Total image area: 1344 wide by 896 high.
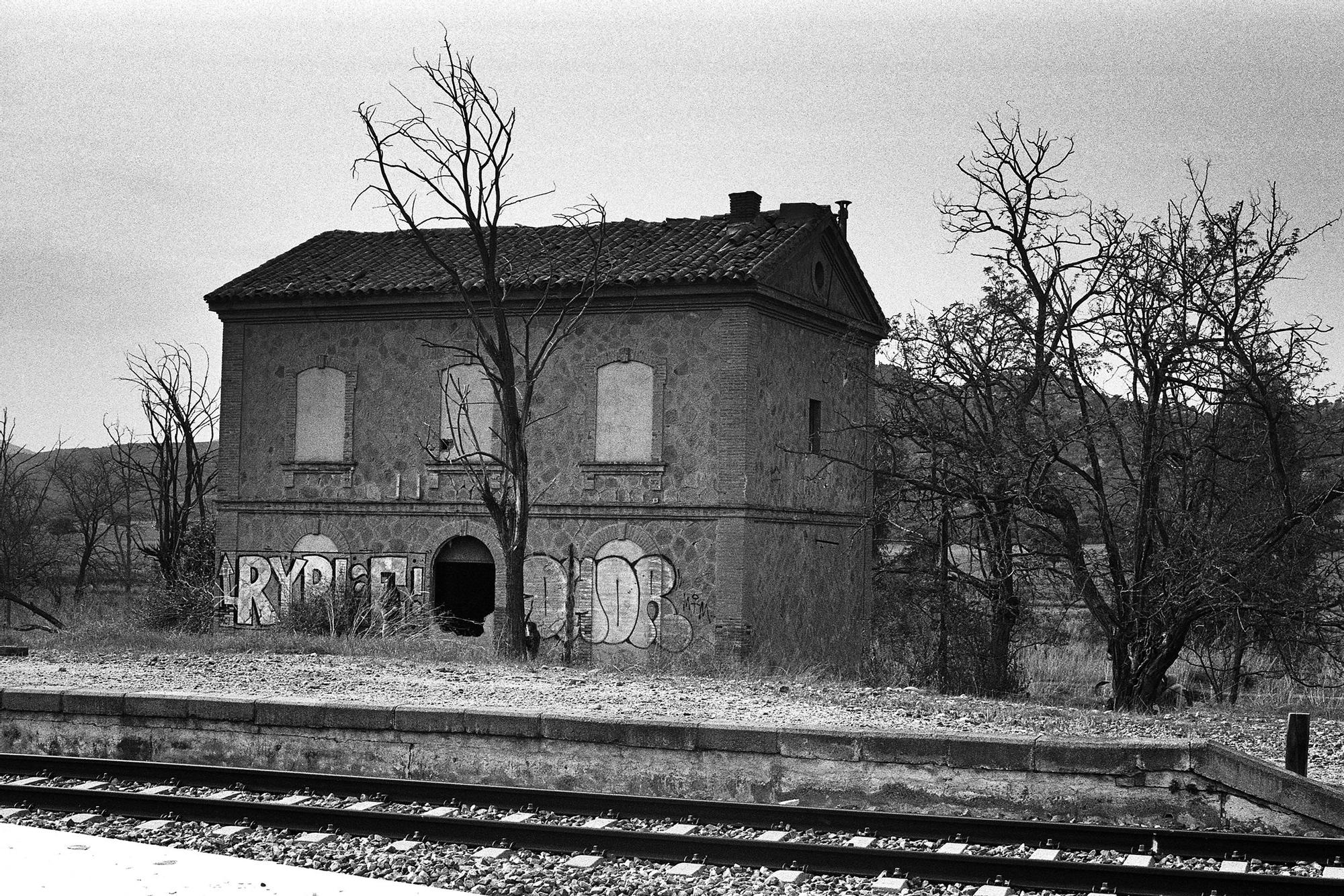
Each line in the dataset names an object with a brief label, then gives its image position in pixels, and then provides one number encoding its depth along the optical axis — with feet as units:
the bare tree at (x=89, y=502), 124.67
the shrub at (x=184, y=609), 81.20
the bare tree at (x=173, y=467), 91.25
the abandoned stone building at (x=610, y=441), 72.64
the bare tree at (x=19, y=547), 115.65
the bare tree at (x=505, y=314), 66.90
